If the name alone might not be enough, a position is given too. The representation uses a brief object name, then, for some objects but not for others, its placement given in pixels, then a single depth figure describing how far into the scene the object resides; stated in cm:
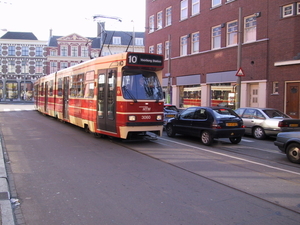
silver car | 1299
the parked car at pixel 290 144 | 848
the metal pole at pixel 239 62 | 1797
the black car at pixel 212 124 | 1114
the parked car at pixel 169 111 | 1585
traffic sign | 1752
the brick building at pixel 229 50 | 1848
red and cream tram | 1050
